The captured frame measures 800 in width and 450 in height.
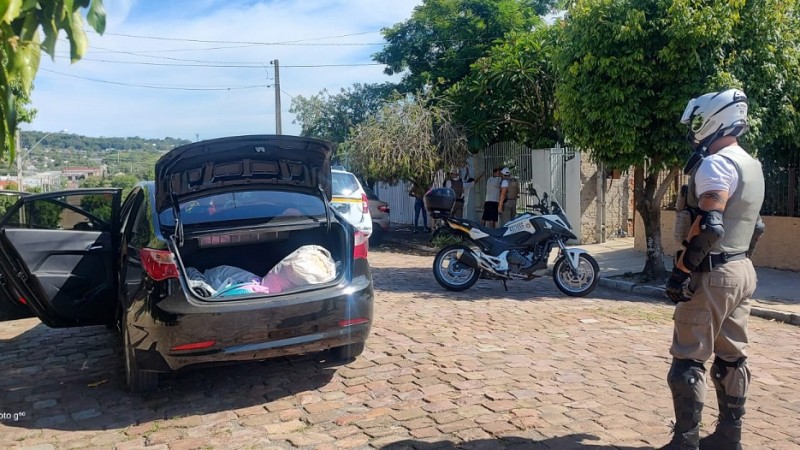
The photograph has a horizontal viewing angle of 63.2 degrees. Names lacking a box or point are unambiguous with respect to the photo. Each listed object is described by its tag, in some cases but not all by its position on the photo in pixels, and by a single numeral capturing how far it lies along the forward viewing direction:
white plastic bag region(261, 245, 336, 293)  4.98
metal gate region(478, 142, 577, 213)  13.98
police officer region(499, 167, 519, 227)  13.57
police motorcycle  8.62
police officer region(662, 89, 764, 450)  3.45
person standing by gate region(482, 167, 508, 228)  14.36
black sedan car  4.46
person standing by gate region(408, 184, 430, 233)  15.95
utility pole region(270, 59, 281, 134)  28.94
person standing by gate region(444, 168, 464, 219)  15.39
